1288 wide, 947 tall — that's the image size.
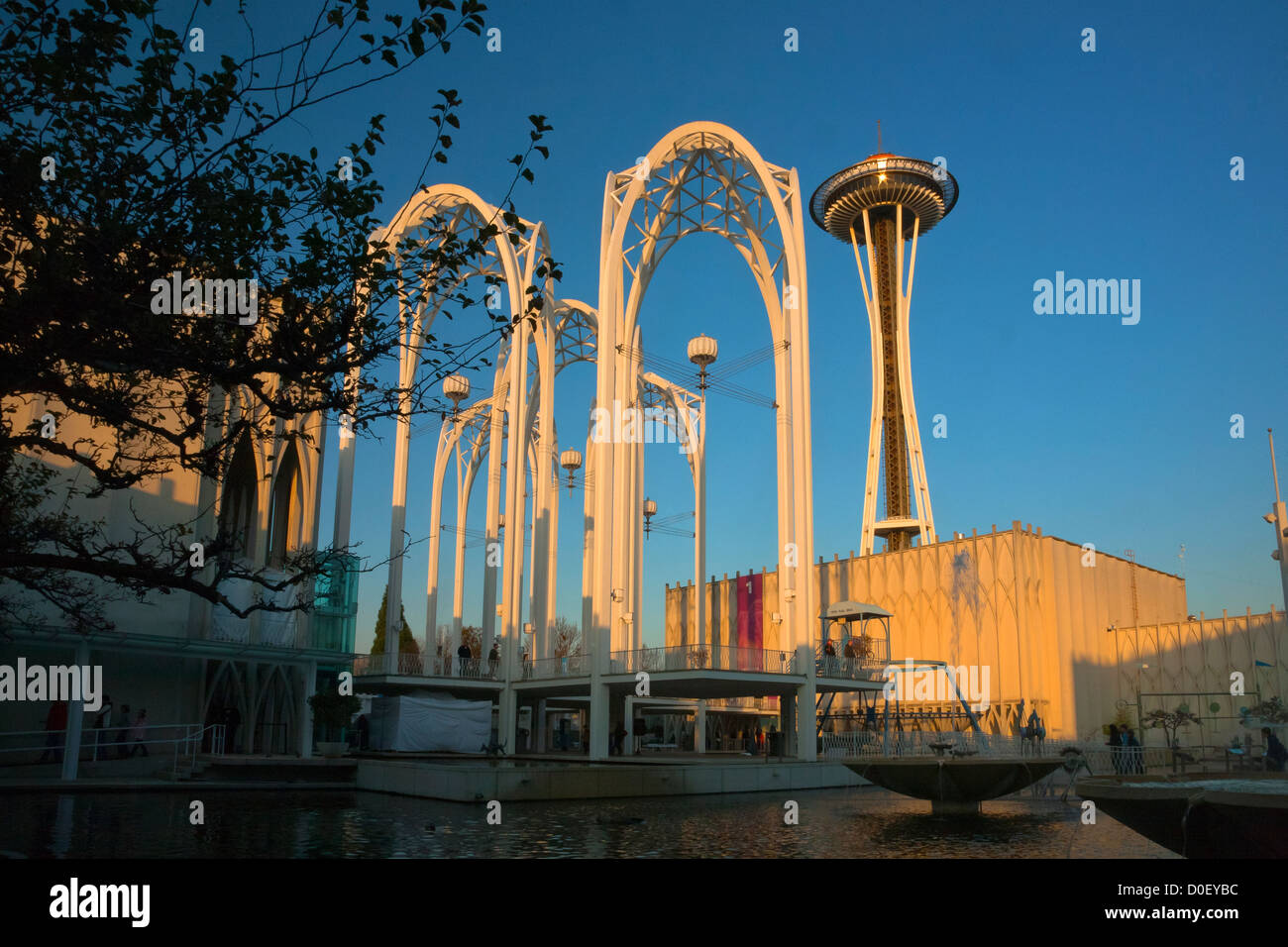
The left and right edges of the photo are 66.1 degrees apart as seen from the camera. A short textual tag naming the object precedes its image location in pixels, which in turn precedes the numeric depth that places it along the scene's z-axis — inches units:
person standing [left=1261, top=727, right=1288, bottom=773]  839.1
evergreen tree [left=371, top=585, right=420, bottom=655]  2768.2
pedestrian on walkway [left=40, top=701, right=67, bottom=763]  818.2
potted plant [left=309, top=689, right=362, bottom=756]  1028.5
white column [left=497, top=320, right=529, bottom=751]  1320.1
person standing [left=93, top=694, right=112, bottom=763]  837.8
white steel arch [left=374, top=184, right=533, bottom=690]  1343.5
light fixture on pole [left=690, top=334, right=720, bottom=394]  1407.5
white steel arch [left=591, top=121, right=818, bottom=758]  1136.2
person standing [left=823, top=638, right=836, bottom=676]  1121.4
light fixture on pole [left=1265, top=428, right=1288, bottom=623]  1010.1
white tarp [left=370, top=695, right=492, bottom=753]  1227.9
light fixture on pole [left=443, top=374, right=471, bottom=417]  1749.5
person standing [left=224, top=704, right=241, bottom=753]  996.6
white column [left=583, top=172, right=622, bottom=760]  1131.9
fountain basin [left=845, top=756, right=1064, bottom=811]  602.5
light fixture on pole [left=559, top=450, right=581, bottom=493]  1998.0
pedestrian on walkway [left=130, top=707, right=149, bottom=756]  866.9
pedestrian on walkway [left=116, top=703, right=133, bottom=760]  858.8
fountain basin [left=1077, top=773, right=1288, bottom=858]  237.3
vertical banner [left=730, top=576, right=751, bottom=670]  2313.0
